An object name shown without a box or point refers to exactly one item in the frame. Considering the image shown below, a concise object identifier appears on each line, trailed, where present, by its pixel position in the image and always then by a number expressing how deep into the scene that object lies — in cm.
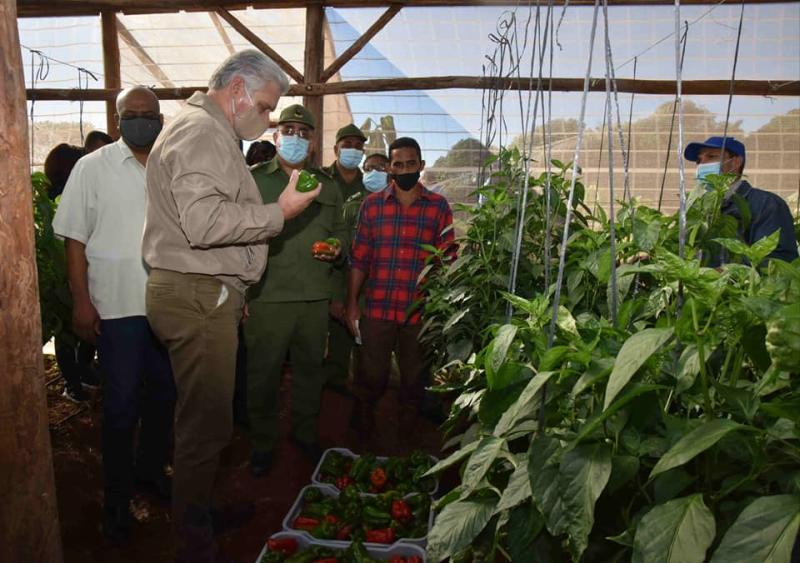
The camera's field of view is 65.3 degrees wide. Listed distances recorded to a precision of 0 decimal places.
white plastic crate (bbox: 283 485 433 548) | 260
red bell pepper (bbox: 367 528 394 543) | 268
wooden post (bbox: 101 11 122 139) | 645
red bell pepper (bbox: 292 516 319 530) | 279
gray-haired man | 227
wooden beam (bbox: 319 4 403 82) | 600
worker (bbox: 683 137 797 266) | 289
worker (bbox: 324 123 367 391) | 458
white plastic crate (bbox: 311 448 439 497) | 309
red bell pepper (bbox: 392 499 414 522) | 284
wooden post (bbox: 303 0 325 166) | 595
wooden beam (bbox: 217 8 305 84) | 606
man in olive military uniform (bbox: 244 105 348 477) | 359
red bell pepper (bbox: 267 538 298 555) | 254
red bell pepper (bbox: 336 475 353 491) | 316
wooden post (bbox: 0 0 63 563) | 180
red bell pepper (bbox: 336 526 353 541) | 271
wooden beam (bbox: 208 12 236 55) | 668
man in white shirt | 281
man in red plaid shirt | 388
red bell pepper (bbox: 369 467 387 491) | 315
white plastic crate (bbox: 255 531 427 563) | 255
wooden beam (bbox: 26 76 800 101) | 550
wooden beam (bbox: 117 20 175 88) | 673
